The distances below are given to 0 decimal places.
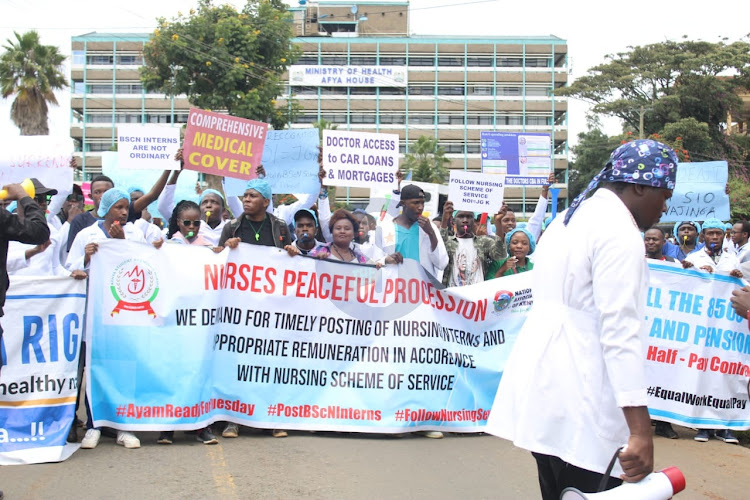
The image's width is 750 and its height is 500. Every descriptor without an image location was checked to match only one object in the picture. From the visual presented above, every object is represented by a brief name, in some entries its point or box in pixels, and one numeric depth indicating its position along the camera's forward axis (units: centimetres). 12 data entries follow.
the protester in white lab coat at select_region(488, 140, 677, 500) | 260
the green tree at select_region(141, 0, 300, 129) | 2562
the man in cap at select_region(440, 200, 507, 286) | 843
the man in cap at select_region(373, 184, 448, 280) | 739
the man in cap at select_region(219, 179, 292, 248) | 698
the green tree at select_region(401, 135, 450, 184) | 5667
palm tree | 3612
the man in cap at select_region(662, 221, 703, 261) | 1024
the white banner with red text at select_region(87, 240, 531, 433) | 633
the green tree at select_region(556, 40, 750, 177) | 4571
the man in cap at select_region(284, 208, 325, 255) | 736
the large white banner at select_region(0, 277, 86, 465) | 586
